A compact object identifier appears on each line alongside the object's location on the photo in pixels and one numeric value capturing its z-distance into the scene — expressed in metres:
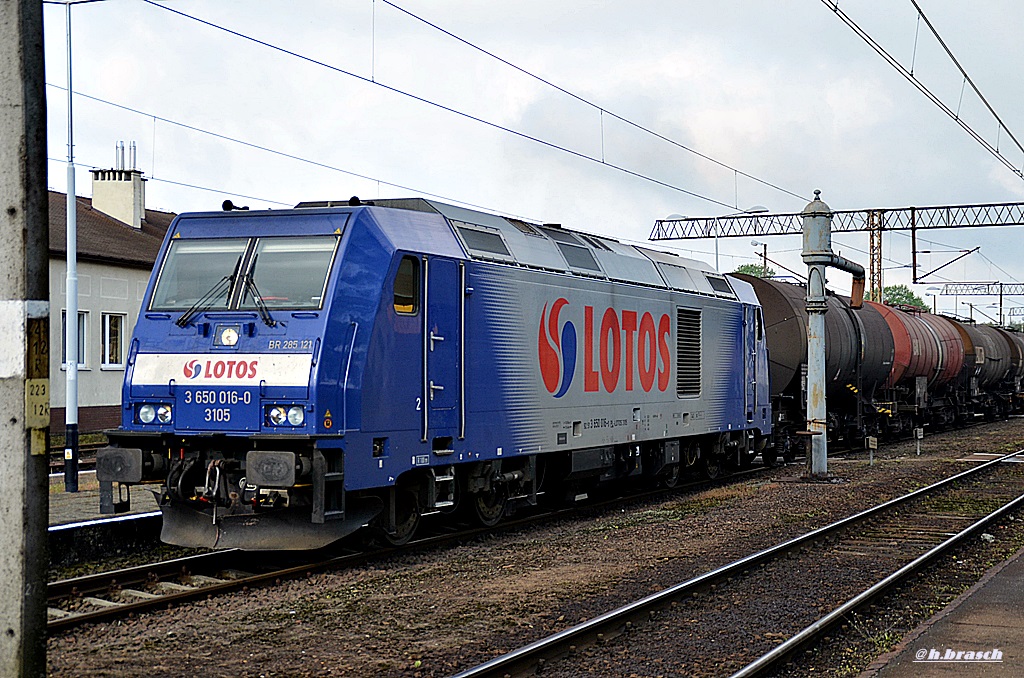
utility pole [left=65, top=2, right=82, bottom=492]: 19.69
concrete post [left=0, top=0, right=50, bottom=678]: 5.24
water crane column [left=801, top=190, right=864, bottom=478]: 20.69
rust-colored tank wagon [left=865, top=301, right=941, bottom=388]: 30.52
